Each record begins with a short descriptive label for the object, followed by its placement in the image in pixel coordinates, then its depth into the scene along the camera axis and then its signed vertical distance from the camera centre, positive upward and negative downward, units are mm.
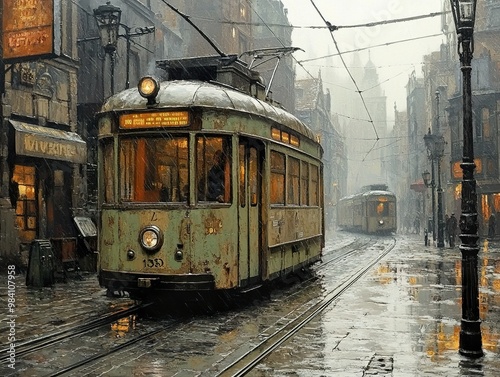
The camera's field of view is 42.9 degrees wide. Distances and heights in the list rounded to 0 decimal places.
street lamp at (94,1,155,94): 17675 +5147
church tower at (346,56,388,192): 125744 +16097
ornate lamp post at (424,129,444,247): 29406 +2618
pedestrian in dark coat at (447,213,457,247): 29819 -1067
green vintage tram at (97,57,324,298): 9508 +306
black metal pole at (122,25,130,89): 19681 +5381
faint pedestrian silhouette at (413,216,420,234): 49034 -1539
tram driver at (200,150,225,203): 9750 +437
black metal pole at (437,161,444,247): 28789 -863
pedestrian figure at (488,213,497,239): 35594 -1173
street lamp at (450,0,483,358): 7703 +164
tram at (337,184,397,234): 42469 -249
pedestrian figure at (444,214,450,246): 30788 -1498
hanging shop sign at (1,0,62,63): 15359 +4453
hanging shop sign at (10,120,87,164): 17141 +1913
